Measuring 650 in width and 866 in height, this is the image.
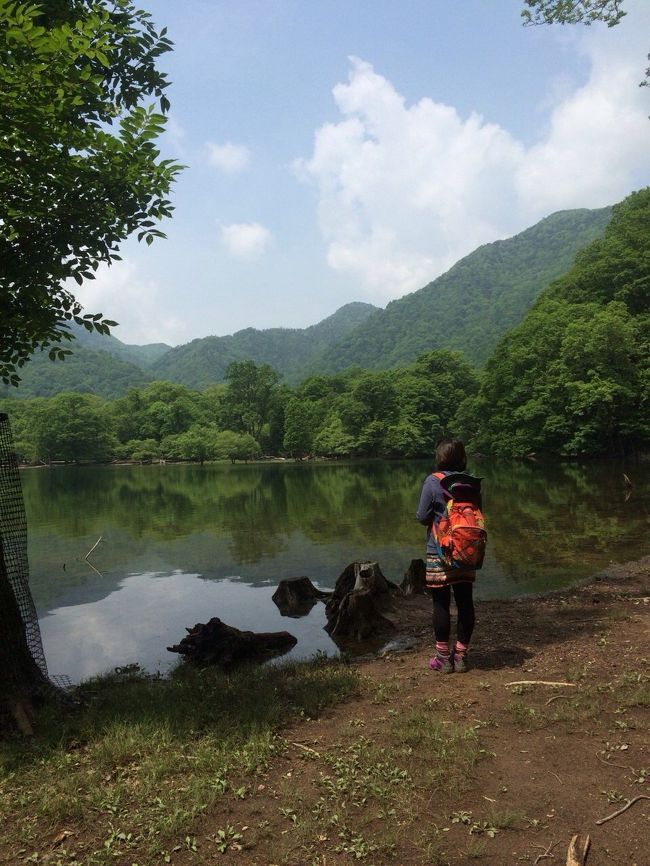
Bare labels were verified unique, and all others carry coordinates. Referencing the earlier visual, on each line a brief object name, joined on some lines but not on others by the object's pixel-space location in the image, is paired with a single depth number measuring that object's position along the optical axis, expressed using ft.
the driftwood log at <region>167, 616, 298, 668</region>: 27.45
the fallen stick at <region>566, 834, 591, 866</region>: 10.68
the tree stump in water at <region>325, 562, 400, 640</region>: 30.86
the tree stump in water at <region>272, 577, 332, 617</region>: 39.36
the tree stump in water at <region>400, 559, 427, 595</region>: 39.58
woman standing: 20.40
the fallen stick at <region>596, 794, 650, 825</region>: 11.92
